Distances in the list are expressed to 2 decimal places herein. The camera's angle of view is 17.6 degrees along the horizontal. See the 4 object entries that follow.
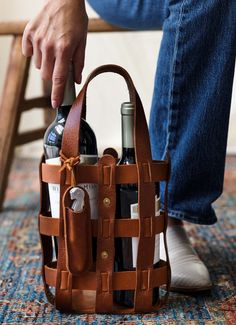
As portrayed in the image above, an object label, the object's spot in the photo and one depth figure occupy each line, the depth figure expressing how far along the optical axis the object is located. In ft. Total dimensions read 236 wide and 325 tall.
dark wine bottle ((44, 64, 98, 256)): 3.63
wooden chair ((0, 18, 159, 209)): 5.85
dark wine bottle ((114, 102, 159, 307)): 3.63
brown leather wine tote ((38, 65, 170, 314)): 3.54
